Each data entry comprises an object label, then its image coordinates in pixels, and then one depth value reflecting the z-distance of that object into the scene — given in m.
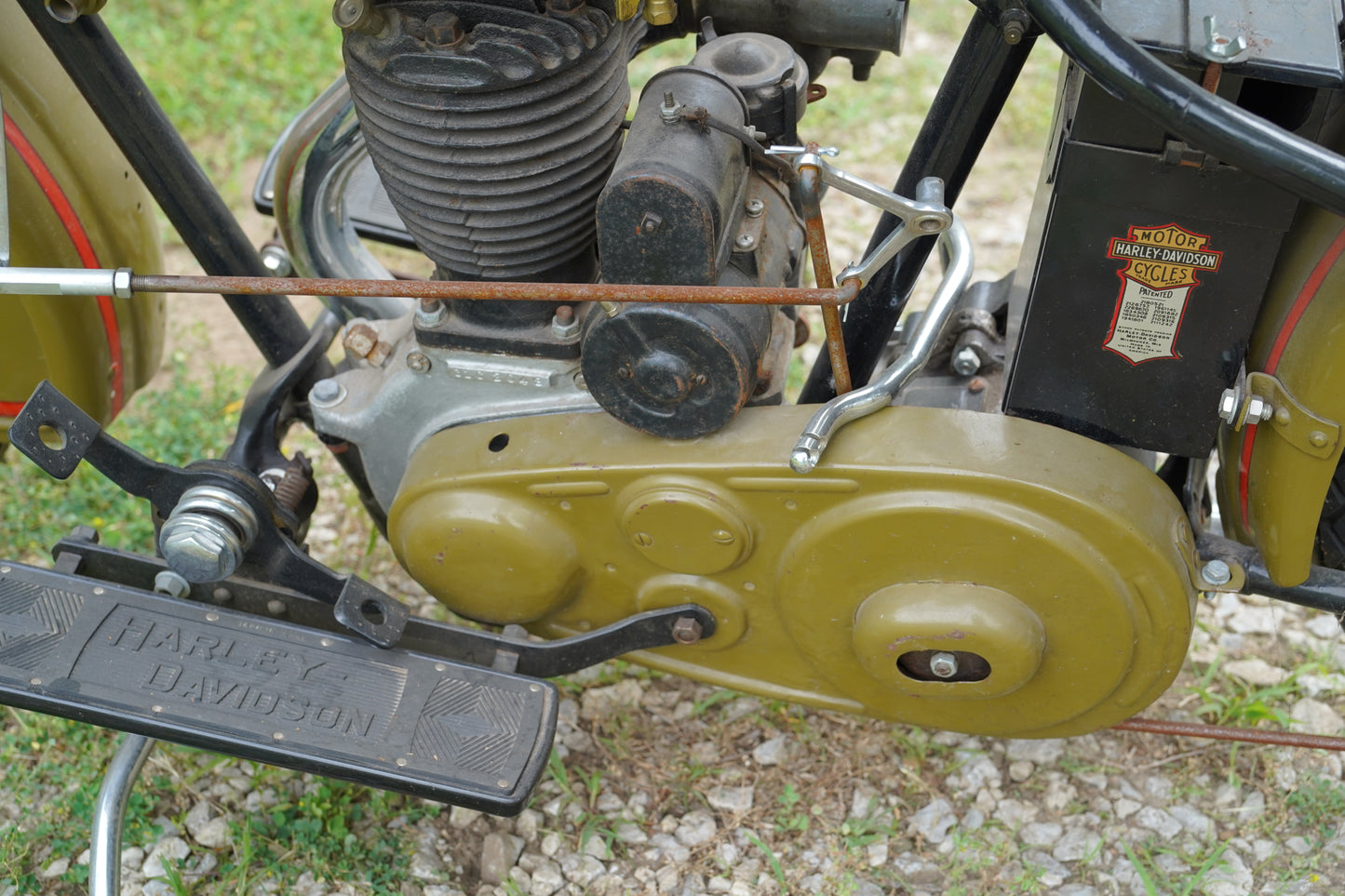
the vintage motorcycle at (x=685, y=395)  1.40
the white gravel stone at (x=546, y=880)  1.88
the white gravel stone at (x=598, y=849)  1.93
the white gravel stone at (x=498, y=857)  1.89
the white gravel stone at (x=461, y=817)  1.97
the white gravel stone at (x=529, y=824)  1.96
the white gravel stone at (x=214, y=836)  1.92
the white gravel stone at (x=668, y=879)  1.89
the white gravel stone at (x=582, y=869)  1.90
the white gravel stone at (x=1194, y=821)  1.96
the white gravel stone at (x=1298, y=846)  1.91
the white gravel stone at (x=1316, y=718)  2.09
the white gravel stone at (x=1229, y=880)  1.87
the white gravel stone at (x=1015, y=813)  1.98
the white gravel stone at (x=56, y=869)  1.88
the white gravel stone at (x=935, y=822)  1.96
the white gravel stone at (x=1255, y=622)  2.27
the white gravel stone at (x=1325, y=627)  2.25
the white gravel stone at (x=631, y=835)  1.96
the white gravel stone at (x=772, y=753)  2.07
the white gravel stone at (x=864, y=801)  1.99
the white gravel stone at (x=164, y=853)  1.88
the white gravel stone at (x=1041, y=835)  1.95
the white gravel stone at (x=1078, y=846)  1.92
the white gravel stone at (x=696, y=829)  1.96
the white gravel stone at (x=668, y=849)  1.94
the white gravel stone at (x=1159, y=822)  1.96
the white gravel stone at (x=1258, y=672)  2.19
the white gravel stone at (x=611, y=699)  2.15
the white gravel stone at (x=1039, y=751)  2.07
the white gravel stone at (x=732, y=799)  2.00
